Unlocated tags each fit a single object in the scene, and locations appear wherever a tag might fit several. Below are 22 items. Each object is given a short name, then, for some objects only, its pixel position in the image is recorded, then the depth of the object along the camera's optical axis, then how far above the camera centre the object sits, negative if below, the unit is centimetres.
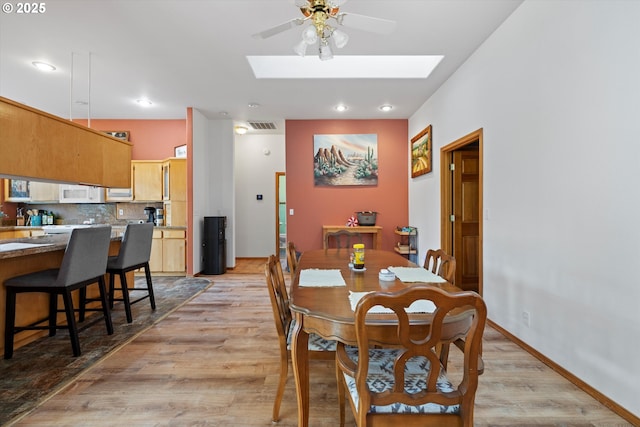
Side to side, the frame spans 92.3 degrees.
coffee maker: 527 +4
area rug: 185 -108
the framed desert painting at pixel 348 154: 559 +109
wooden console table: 522 -27
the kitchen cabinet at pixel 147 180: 529 +60
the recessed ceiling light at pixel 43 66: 348 +174
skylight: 379 +181
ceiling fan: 189 +126
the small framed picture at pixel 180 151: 563 +119
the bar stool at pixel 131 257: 305 -43
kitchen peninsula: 231 -42
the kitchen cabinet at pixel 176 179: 523 +62
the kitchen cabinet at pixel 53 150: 236 +60
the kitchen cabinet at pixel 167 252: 517 -62
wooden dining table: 119 -41
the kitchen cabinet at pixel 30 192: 536 +42
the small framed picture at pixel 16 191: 539 +45
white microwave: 529 +38
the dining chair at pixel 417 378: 99 -57
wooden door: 401 +4
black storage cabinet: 533 -51
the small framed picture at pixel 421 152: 452 +97
